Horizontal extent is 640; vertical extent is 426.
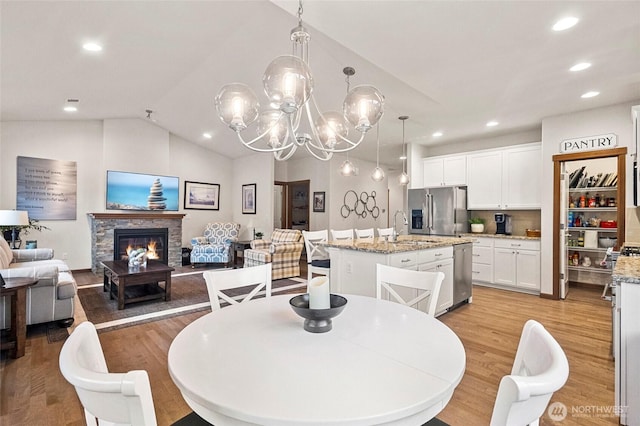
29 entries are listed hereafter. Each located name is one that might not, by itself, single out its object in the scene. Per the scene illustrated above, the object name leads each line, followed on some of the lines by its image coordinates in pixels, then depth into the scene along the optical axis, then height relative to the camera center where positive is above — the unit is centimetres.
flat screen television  623 +47
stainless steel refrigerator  541 +8
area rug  349 -117
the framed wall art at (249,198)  780 +40
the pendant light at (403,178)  479 +58
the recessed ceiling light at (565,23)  227 +143
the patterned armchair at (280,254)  558 -71
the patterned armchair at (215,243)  687 -67
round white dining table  76 -46
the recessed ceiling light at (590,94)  367 +144
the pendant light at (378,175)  470 +60
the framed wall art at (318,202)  779 +32
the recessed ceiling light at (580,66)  297 +144
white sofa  282 -82
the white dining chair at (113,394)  64 -37
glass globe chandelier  173 +73
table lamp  418 -6
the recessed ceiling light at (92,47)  322 +175
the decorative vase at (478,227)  541 -20
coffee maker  527 -13
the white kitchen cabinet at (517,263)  464 -73
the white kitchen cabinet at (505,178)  486 +62
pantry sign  408 +98
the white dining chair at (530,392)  64 -37
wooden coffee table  384 -85
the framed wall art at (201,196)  762 +46
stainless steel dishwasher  391 -74
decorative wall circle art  801 +27
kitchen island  311 -48
